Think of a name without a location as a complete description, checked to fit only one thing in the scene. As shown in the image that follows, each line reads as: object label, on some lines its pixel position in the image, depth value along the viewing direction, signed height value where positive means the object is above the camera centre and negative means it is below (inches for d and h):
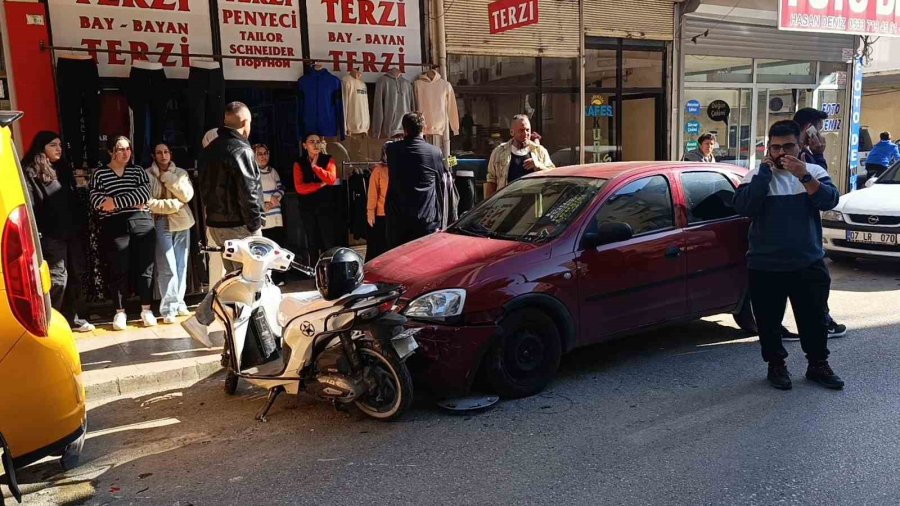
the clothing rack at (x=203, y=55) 290.2 +42.7
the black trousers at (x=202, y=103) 315.6 +21.3
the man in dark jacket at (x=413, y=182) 267.6 -13.9
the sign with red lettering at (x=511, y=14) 354.0 +62.2
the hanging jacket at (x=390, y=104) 372.2 +20.6
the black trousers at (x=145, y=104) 303.6 +21.0
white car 358.6 -49.3
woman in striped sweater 275.4 -26.1
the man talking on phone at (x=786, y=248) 195.0 -31.9
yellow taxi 121.8 -33.6
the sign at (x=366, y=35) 359.9 +56.0
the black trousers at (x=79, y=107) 289.4 +19.9
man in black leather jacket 235.6 -9.3
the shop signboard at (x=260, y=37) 336.8 +52.5
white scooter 177.9 -48.9
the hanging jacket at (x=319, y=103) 349.7 +21.3
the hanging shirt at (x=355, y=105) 356.8 +20.2
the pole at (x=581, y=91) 445.7 +28.4
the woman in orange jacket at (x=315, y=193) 333.4 -20.9
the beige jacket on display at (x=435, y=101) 381.4 +22.0
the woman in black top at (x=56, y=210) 255.1 -18.3
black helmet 177.3 -30.5
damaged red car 189.0 -36.5
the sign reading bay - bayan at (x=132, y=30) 299.3 +52.9
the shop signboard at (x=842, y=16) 402.3 +64.7
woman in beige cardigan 288.4 -28.1
